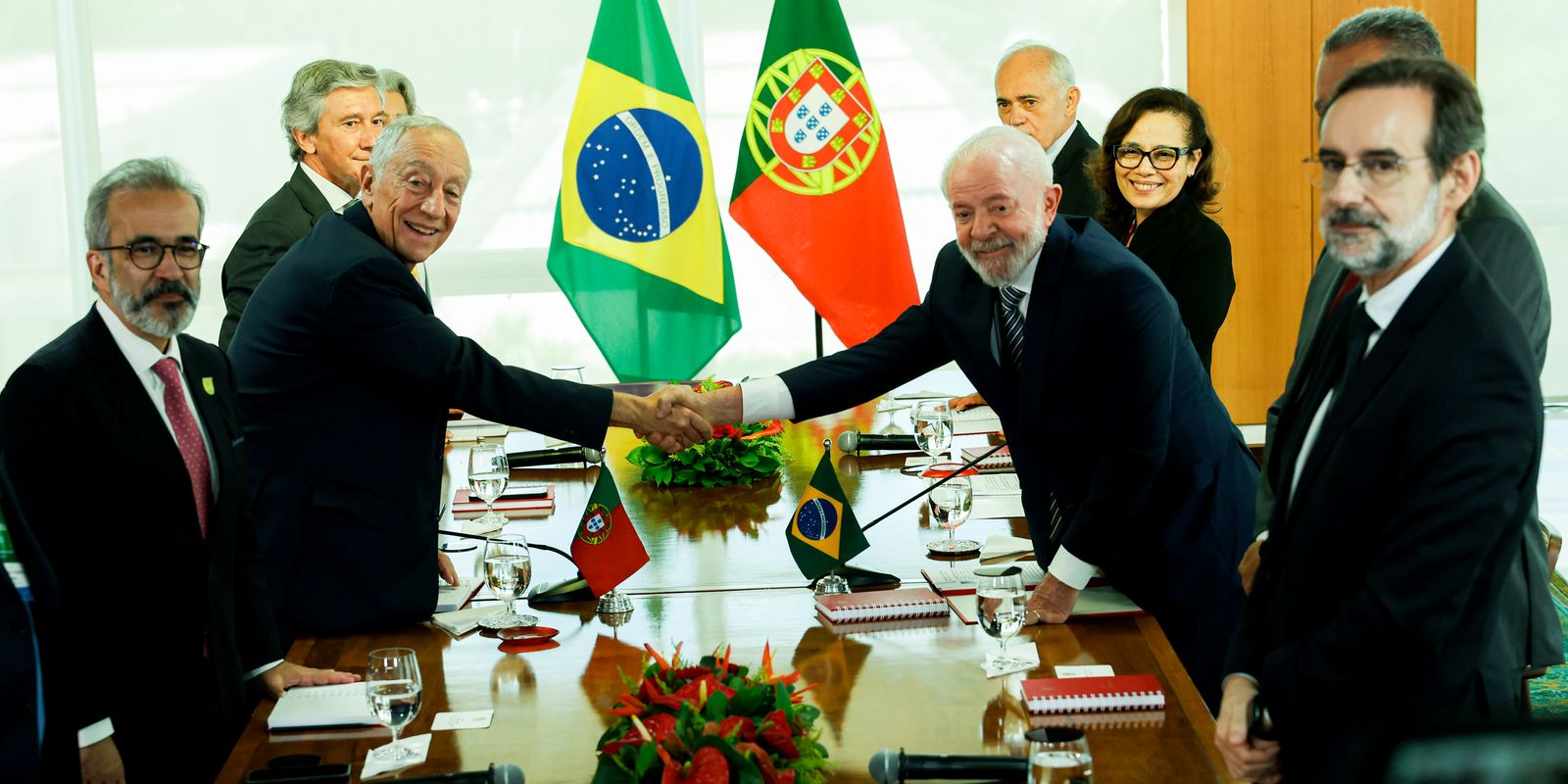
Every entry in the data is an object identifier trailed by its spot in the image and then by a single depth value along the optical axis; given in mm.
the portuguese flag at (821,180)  6207
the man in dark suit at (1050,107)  5547
